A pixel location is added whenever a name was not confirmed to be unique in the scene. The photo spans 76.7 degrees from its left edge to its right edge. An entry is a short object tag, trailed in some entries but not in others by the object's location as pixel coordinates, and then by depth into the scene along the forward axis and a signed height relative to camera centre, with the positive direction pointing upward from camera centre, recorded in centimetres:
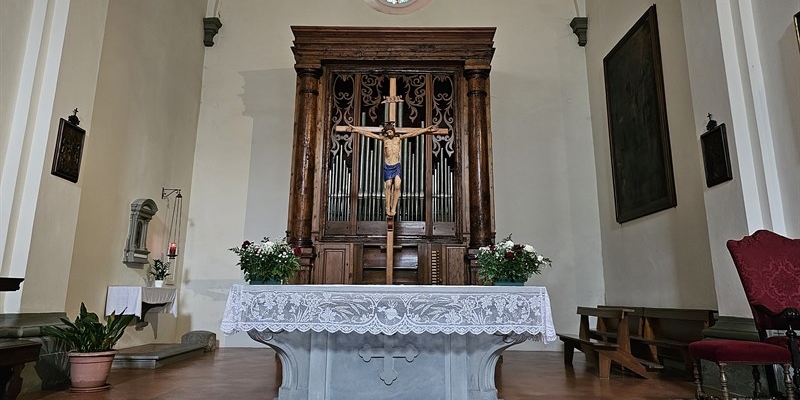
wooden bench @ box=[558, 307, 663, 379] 423 -52
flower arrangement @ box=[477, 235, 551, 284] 357 +16
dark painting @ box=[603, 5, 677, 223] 528 +183
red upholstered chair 274 -8
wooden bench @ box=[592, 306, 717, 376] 429 -42
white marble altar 304 -29
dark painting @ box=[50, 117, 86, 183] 383 +102
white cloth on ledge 489 -14
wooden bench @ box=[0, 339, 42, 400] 284 -44
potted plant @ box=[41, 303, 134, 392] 352 -46
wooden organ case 542 +144
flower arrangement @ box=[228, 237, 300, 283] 354 +16
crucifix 407 +107
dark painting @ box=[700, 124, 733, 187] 373 +99
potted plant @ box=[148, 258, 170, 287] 564 +14
